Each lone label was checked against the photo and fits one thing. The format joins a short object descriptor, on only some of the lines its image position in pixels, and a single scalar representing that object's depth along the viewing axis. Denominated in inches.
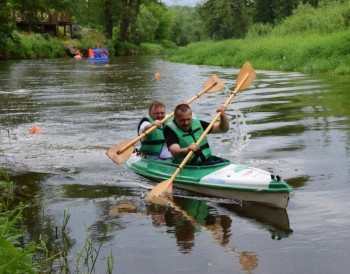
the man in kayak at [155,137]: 287.9
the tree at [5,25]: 1204.5
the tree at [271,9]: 1719.6
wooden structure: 1660.2
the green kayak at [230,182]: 216.5
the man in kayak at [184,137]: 253.4
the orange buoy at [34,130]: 401.1
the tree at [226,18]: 1616.6
